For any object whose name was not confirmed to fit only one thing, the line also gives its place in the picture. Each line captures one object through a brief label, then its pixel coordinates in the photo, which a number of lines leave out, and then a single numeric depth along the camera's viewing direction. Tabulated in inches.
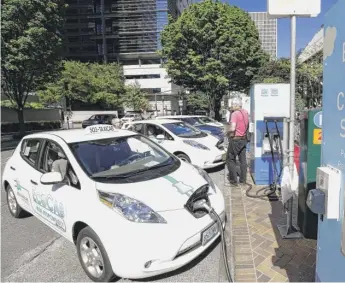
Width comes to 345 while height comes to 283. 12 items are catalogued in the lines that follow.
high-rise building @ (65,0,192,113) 2005.2
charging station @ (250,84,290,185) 218.5
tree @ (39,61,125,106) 1386.6
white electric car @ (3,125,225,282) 101.8
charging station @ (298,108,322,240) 121.4
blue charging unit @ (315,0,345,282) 56.8
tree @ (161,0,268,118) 889.5
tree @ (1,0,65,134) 571.2
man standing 215.9
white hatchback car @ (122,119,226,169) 273.9
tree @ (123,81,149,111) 1617.9
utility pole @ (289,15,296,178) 127.8
